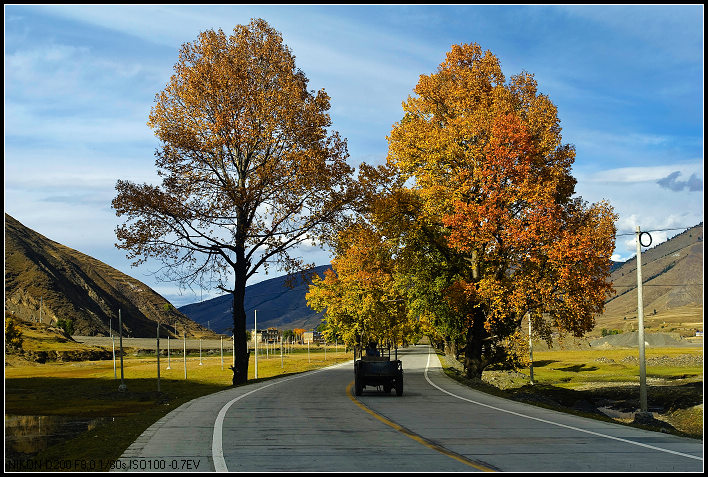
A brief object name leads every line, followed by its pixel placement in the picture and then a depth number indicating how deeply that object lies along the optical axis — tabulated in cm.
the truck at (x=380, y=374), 2706
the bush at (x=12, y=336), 11050
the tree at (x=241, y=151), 3328
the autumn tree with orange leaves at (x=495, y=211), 3083
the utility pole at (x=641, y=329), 2691
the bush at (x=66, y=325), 16256
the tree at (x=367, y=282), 3675
